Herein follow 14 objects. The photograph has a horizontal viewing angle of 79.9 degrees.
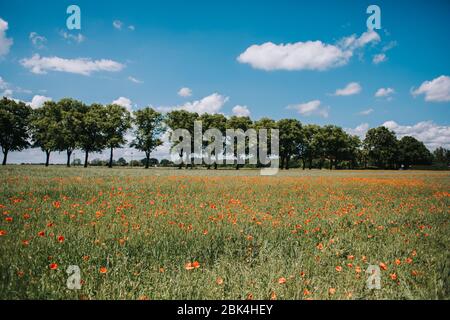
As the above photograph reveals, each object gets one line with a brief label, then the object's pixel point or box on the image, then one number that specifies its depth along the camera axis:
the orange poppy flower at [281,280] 3.50
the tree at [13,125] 50.47
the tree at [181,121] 67.44
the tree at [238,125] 72.38
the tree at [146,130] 62.44
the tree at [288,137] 79.40
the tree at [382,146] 97.23
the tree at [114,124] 56.06
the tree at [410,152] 103.50
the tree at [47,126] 51.22
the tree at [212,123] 70.86
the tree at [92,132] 53.53
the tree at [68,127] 51.53
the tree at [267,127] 75.81
